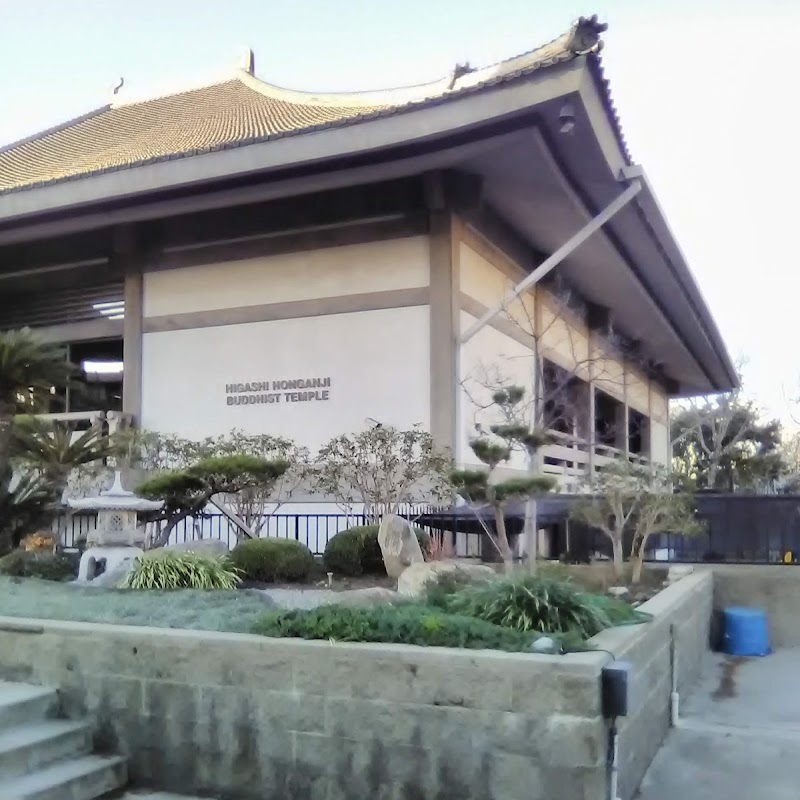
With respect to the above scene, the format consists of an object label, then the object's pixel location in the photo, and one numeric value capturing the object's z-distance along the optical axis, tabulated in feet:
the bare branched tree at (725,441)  113.70
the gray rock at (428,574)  25.46
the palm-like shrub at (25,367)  39.86
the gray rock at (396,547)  30.48
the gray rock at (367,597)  21.90
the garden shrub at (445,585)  20.61
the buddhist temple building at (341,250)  37.35
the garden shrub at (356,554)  33.45
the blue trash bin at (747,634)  32.86
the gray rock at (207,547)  32.25
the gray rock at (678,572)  32.87
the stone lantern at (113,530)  30.53
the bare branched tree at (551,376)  44.47
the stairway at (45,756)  15.98
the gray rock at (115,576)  28.40
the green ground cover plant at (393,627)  16.28
